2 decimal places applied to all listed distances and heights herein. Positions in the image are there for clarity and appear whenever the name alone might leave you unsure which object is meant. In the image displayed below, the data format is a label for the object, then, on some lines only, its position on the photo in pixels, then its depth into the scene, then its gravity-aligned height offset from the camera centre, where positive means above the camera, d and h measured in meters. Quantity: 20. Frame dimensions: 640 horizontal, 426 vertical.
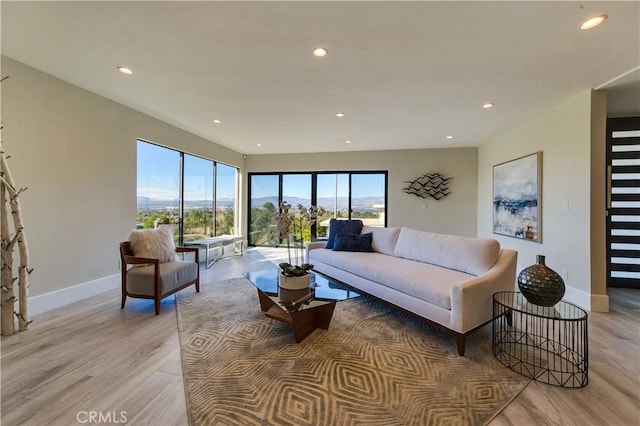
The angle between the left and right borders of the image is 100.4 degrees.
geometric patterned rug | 1.52 -1.13
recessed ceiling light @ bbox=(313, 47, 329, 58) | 2.31 +1.42
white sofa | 2.14 -0.62
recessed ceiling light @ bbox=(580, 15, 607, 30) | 1.91 +1.40
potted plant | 2.60 -0.19
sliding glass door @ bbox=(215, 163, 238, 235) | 6.27 +0.35
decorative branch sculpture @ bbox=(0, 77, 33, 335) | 2.39 -0.43
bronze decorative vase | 1.90 -0.53
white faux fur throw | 3.11 -0.38
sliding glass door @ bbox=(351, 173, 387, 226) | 6.67 +0.40
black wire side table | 1.84 -1.12
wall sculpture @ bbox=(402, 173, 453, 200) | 6.22 +0.63
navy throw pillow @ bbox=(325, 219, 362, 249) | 4.39 -0.25
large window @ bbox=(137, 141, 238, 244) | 4.29 +0.38
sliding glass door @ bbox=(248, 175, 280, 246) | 7.27 +0.16
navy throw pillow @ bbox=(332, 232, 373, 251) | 4.04 -0.45
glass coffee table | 2.30 -0.84
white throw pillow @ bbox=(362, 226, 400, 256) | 3.83 -0.39
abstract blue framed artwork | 3.90 +0.25
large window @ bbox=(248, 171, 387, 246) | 6.73 +0.43
